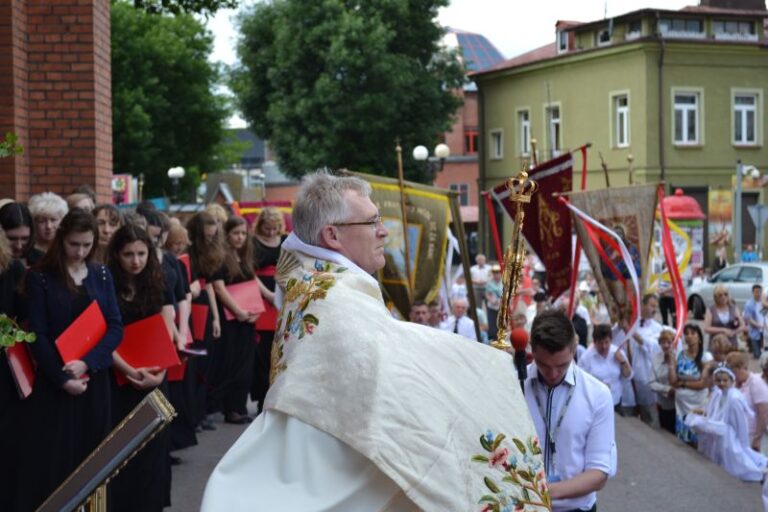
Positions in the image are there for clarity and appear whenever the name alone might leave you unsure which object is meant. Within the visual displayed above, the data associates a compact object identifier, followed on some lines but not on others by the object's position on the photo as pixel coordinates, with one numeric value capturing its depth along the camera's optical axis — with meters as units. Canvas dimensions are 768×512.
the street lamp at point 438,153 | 33.06
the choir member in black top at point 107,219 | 8.46
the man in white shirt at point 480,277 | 25.45
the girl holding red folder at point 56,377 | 6.67
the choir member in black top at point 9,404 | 6.66
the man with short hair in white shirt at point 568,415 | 5.22
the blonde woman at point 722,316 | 21.09
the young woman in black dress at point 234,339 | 11.02
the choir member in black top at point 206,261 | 10.66
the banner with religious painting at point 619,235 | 12.83
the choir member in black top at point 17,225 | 7.13
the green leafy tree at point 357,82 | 47.06
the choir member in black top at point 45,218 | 7.56
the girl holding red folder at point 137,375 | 7.47
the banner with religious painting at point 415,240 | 10.94
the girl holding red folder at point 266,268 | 11.43
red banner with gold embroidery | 12.43
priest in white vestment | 3.37
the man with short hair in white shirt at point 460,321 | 12.77
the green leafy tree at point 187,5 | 12.84
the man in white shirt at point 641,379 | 13.93
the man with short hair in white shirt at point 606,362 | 13.57
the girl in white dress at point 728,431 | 11.62
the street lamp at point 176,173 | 39.94
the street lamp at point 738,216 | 34.44
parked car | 30.05
